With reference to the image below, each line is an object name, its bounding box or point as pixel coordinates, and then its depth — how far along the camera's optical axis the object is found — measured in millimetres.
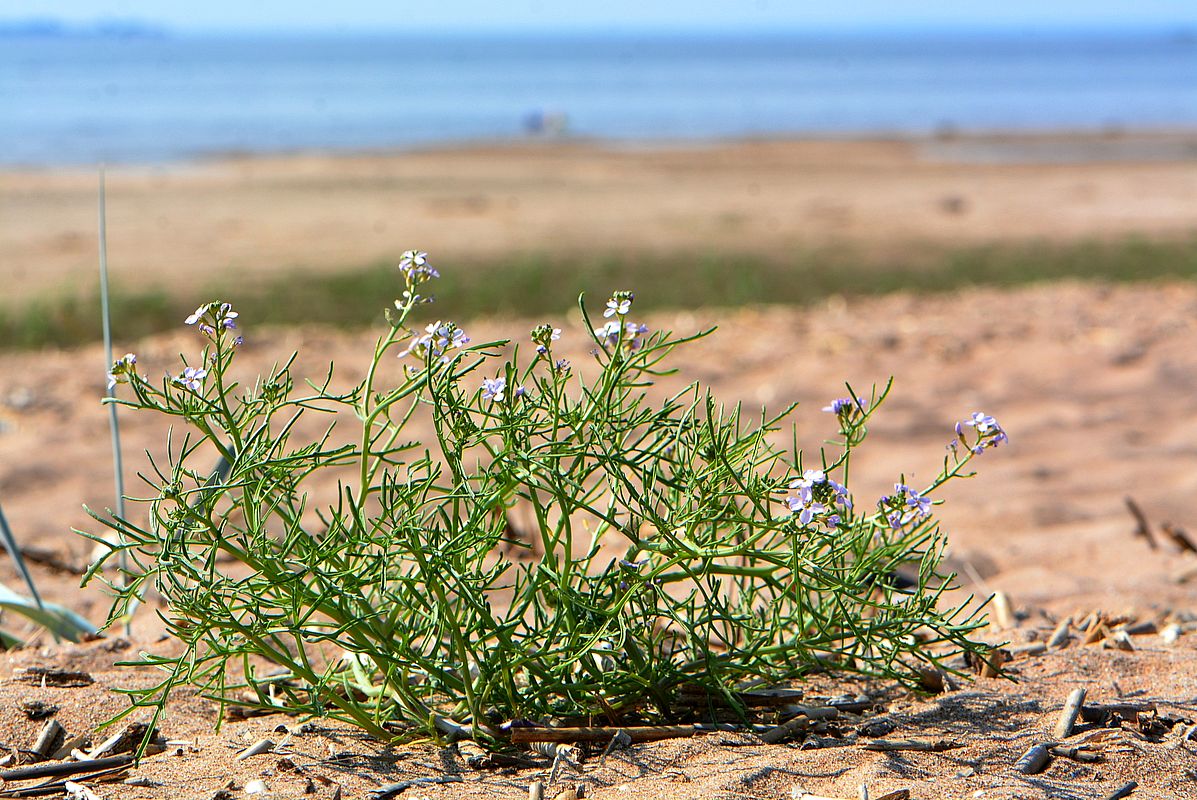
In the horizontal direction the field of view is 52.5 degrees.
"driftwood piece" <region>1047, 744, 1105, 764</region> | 2086
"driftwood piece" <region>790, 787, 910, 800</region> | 1899
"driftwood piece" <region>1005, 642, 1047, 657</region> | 2689
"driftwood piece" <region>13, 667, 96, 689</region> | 2471
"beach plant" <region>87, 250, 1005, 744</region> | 1906
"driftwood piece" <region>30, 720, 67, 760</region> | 2154
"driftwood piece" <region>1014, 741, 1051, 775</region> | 2033
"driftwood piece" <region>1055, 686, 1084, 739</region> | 2186
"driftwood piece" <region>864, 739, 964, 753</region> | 2111
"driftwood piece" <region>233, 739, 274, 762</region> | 2117
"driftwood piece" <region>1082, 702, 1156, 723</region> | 2246
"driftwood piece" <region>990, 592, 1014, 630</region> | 3010
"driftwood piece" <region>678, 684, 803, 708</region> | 2278
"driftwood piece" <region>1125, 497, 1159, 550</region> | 3754
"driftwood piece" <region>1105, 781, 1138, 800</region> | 1961
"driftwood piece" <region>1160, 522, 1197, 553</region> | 3602
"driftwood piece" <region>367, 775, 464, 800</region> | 1966
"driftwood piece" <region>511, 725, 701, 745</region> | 2113
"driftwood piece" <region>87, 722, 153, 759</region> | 2146
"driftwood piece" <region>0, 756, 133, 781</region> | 2025
